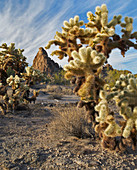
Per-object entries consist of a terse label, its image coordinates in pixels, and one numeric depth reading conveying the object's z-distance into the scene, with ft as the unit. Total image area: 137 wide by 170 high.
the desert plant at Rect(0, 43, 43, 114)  19.61
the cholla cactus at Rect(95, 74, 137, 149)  7.20
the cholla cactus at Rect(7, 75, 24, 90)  18.88
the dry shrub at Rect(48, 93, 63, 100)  38.87
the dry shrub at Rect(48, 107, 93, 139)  12.11
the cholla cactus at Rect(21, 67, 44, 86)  20.37
